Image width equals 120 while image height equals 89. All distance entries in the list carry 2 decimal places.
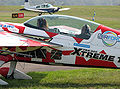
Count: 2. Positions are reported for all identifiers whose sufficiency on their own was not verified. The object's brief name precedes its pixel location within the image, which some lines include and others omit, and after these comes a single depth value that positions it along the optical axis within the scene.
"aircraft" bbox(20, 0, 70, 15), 101.96
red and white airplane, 14.07
